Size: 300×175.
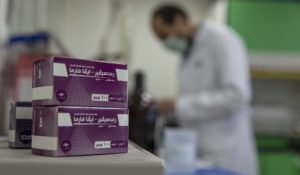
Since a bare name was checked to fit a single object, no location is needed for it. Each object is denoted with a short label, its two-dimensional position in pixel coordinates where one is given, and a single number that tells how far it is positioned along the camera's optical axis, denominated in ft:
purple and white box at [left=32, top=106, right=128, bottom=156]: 1.15
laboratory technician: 5.13
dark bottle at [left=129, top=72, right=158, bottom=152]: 3.82
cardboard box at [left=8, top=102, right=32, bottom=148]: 1.35
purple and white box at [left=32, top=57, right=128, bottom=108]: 1.16
